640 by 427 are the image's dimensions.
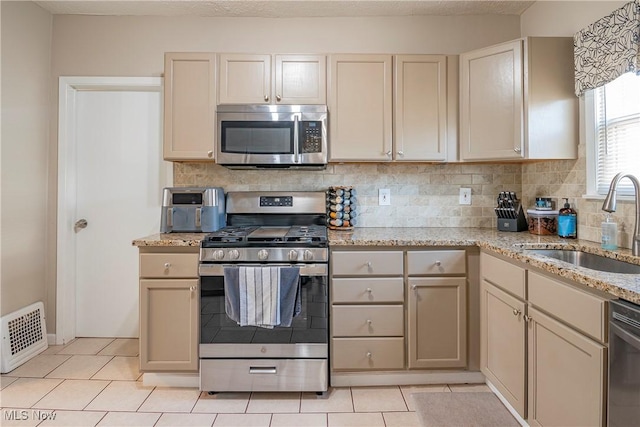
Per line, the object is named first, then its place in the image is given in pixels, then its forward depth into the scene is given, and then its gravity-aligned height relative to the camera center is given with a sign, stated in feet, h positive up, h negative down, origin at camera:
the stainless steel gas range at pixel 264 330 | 6.56 -2.19
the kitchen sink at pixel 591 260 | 5.13 -0.73
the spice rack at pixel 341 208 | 8.40 +0.20
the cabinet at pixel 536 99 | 6.89 +2.37
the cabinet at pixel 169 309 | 6.67 -1.81
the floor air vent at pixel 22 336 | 7.50 -2.76
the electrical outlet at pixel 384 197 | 8.82 +0.49
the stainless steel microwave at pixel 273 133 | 7.53 +1.81
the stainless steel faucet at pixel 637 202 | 5.04 +0.22
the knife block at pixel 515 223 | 7.82 -0.15
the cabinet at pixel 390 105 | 7.79 +2.51
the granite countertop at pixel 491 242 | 4.07 -0.48
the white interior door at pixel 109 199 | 9.02 +0.45
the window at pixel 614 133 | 5.86 +1.51
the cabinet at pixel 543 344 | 3.96 -1.80
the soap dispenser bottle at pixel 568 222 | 6.87 -0.11
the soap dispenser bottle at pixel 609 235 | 5.63 -0.31
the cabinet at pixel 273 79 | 7.77 +3.09
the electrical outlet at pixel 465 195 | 8.80 +0.54
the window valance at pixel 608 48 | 5.32 +2.85
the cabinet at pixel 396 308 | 6.77 -1.80
